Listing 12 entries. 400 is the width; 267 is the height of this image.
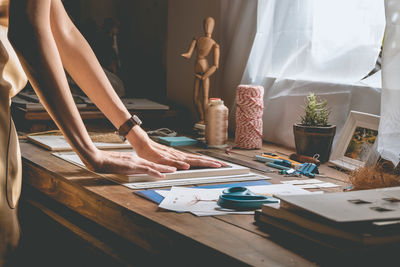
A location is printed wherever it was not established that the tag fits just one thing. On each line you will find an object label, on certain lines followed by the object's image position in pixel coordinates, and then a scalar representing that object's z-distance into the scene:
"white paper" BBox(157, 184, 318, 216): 1.44
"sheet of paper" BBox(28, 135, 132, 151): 1.90
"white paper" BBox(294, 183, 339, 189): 1.62
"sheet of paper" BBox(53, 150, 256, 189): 1.59
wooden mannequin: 2.17
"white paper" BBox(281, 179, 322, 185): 1.65
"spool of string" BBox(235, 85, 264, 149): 1.99
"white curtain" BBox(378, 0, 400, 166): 1.70
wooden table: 1.26
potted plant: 1.86
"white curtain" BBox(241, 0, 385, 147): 1.92
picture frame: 1.80
